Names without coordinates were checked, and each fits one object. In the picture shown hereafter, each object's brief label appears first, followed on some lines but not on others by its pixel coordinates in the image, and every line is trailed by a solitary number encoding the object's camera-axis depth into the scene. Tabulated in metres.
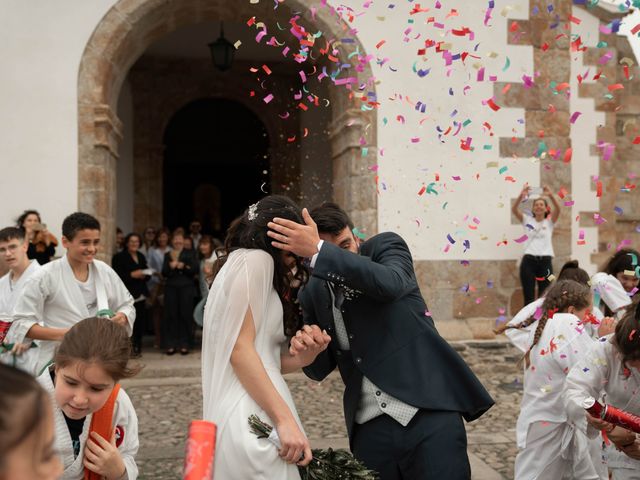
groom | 2.37
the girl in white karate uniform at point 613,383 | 2.64
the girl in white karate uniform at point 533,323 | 4.10
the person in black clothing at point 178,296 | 8.78
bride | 2.10
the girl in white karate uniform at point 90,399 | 2.03
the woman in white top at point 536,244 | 8.20
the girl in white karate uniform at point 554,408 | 3.69
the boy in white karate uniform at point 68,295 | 3.87
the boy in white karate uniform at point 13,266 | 4.39
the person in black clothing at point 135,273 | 8.66
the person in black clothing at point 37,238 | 7.18
